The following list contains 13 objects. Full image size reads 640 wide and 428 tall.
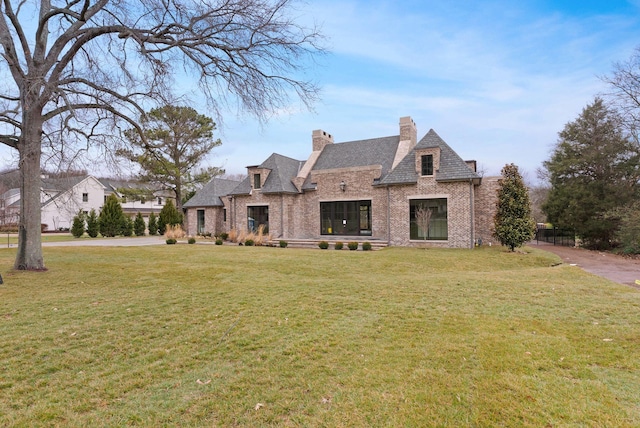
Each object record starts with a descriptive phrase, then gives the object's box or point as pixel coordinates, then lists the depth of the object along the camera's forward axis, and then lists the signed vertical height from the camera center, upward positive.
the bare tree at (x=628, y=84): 17.88 +7.19
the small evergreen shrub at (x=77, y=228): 27.82 -0.18
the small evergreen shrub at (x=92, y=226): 28.25 -0.03
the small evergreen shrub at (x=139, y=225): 31.23 -0.01
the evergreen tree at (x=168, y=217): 30.70 +0.69
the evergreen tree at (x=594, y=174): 20.77 +2.91
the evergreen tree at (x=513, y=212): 15.28 +0.35
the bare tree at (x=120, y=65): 9.05 +4.60
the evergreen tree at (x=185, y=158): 29.77 +6.13
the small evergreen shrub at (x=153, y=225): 32.53 -0.03
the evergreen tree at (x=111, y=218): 28.69 +0.62
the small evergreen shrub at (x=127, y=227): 29.86 -0.17
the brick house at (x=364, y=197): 17.36 +1.54
